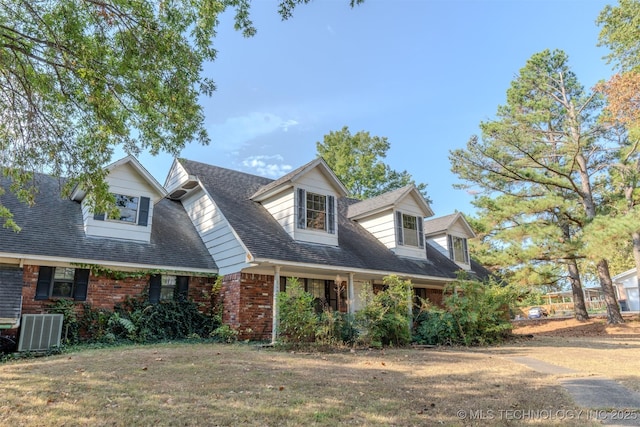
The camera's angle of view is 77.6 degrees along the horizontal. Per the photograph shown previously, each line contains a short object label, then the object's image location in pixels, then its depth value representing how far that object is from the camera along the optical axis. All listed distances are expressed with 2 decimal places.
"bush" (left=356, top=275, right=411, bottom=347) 10.97
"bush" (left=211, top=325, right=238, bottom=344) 11.37
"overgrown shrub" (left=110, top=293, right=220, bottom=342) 10.82
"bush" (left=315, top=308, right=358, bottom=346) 10.34
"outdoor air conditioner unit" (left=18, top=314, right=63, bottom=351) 8.97
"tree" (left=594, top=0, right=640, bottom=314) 14.34
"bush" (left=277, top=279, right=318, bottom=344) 10.13
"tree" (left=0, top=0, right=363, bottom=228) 6.07
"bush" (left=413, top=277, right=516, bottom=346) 12.62
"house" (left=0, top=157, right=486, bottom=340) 10.53
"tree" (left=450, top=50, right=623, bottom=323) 18.38
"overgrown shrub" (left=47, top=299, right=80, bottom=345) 10.09
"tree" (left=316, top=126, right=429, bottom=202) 31.14
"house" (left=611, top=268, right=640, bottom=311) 37.41
